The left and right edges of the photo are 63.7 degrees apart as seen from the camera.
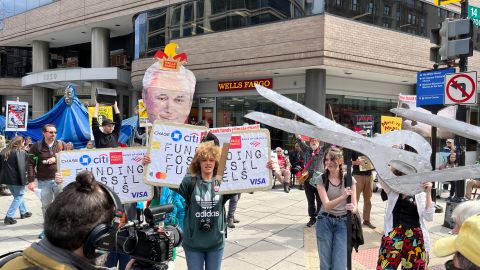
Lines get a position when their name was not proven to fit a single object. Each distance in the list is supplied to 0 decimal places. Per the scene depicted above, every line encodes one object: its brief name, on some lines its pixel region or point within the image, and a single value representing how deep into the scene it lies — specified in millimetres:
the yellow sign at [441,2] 8053
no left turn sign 6777
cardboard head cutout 4711
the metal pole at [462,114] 7371
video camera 1524
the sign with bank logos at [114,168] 4160
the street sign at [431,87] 8203
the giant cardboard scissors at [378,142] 2033
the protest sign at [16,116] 11680
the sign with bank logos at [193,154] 3953
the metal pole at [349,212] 3025
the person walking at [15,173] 7750
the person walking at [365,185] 7578
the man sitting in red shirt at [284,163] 11266
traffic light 7023
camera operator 1409
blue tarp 11883
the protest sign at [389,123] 10391
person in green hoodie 3439
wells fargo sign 18469
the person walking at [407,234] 3820
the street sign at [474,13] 8813
